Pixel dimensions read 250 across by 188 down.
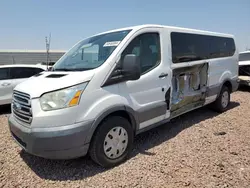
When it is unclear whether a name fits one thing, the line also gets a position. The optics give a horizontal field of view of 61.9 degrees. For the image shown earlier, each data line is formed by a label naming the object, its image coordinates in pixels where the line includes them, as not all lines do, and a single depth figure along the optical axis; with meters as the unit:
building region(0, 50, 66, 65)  21.64
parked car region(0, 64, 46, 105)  6.20
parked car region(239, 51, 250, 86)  8.85
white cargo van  2.62
